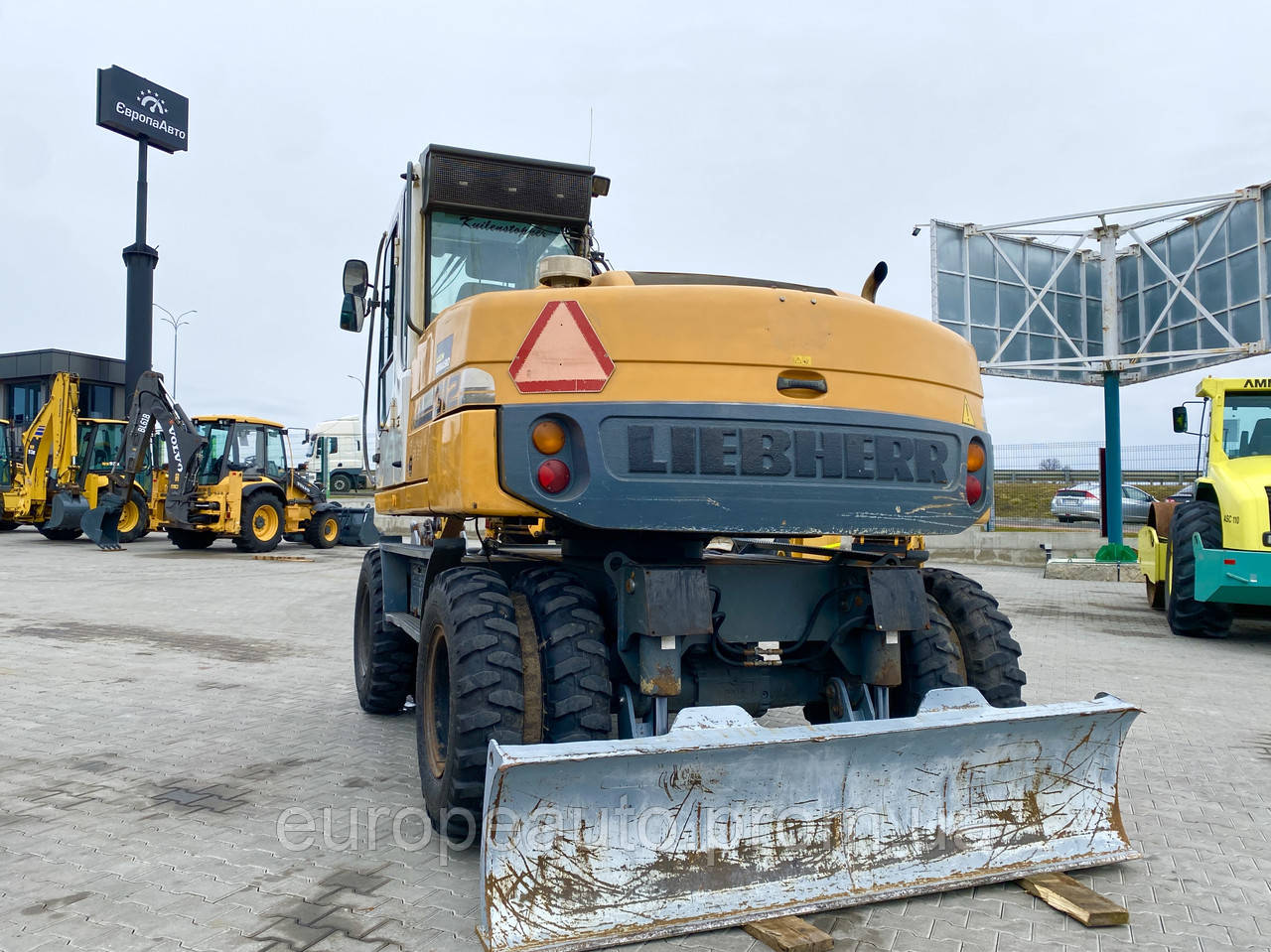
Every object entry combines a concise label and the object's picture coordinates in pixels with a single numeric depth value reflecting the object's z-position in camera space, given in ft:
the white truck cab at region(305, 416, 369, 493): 147.33
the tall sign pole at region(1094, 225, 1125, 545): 54.19
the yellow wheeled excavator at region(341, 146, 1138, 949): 9.52
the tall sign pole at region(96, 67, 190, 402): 130.41
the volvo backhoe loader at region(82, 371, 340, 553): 64.18
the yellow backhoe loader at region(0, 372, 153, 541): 73.15
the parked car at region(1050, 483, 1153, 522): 75.05
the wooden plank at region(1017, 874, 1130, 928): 9.84
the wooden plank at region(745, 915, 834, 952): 9.11
